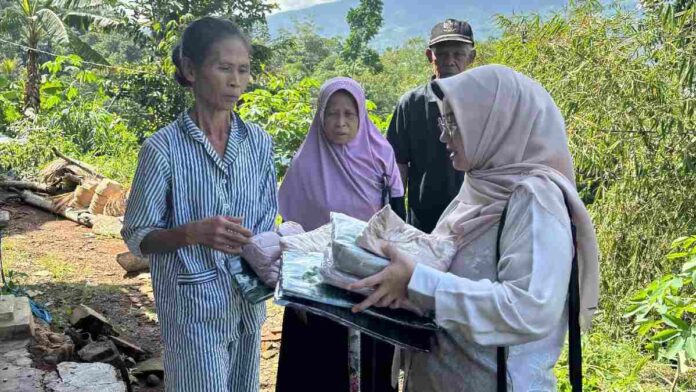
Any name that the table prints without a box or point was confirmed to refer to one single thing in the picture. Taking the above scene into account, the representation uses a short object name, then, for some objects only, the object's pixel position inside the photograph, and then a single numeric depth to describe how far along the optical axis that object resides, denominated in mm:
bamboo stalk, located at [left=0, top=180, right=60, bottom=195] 10555
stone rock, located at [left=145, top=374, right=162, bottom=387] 4387
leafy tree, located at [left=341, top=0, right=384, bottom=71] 42688
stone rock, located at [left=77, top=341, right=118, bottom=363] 4172
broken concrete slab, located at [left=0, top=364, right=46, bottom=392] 3555
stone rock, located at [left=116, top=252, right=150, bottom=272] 7152
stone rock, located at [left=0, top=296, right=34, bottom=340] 4145
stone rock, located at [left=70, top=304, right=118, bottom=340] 4953
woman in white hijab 1479
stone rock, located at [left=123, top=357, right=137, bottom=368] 4624
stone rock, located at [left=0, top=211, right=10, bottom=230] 5257
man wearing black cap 3559
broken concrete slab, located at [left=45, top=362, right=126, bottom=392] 3625
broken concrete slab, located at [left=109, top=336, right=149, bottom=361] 4797
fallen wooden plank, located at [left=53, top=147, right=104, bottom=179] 10509
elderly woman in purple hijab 3104
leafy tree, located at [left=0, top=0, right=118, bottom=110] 16844
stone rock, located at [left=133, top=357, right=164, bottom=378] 4469
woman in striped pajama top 2221
